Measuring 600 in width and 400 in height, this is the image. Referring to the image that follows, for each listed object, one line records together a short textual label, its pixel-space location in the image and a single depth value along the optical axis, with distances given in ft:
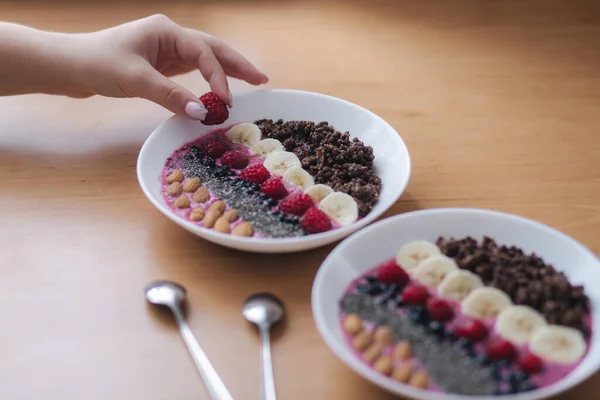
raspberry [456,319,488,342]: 2.43
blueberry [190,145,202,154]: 3.61
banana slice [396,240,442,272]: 2.77
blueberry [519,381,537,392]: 2.25
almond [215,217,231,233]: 3.02
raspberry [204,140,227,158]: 3.61
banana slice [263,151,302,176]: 3.50
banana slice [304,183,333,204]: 3.24
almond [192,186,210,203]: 3.24
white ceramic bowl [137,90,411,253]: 2.88
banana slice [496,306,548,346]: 2.45
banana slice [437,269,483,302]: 2.62
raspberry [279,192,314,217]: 3.11
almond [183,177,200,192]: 3.31
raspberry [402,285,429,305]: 2.57
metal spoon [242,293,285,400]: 2.43
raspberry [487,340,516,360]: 2.36
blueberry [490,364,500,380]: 2.31
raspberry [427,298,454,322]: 2.51
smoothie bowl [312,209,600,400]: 2.30
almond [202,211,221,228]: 3.06
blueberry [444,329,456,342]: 2.45
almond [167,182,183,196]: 3.27
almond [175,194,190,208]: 3.19
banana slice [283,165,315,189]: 3.37
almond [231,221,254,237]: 2.99
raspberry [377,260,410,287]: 2.66
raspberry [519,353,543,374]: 2.31
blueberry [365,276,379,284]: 2.69
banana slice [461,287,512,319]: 2.54
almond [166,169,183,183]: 3.36
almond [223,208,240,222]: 3.10
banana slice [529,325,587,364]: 2.36
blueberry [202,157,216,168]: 3.52
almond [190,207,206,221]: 3.09
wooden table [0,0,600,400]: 2.56
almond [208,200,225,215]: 3.14
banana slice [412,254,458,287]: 2.68
